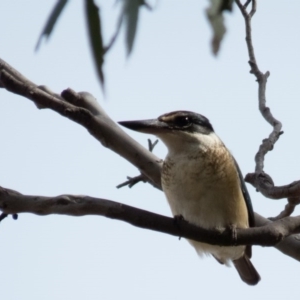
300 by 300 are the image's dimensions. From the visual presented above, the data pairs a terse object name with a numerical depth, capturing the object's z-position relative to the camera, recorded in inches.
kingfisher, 301.4
